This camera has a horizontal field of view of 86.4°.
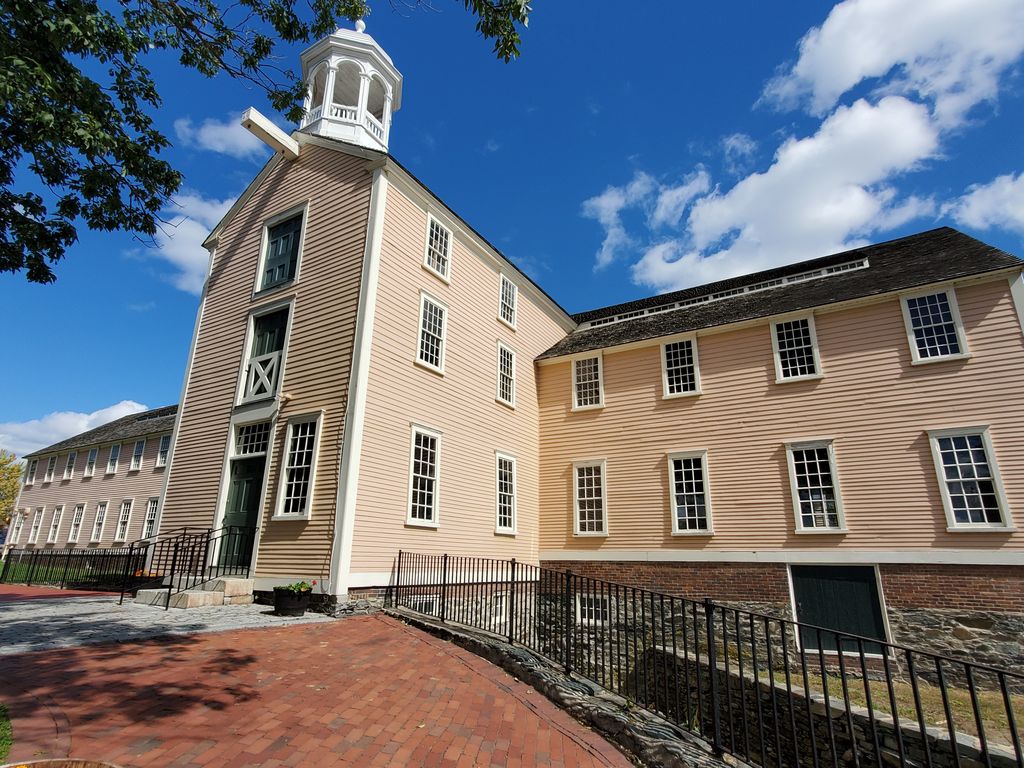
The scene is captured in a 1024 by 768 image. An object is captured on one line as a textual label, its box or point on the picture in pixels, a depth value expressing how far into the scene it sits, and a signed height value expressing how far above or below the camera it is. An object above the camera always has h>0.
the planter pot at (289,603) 9.94 -0.91
